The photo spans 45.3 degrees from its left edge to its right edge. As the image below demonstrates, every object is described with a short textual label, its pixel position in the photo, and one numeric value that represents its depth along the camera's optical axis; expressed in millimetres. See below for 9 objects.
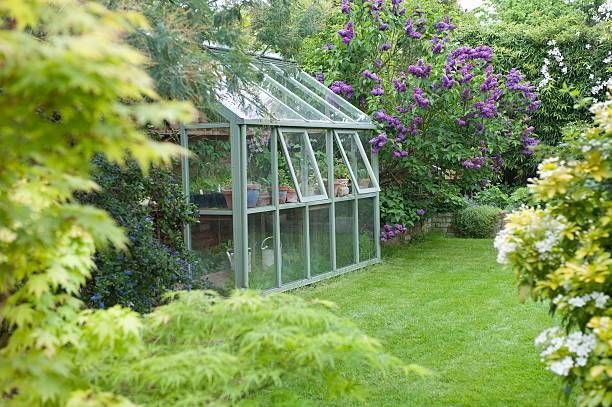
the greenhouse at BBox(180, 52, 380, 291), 7832
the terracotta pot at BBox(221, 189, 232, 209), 7875
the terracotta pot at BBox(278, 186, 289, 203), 8453
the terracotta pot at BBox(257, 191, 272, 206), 8125
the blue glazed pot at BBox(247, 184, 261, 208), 7929
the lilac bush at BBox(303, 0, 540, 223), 11000
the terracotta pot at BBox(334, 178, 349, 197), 9617
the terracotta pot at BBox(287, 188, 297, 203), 8617
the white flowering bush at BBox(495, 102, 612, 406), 3350
